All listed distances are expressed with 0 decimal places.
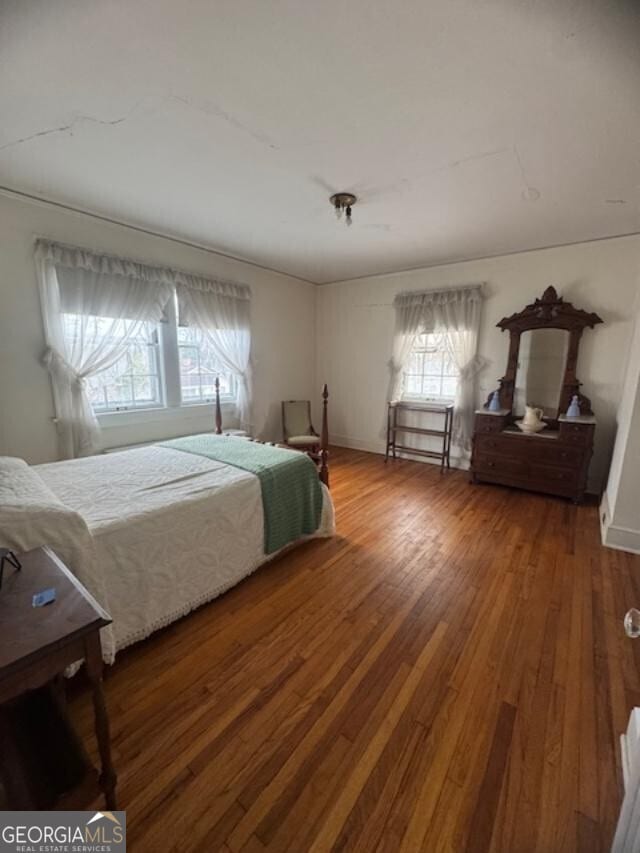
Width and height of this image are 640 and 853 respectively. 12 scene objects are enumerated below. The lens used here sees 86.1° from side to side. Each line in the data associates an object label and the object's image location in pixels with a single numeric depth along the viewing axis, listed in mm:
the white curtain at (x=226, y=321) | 3547
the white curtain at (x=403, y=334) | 4242
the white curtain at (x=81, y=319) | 2664
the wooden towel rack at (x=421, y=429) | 4109
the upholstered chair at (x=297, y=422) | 4567
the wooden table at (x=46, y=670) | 809
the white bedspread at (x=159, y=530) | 1490
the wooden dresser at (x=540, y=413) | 3188
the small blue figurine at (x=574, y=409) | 3268
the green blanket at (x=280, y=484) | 2152
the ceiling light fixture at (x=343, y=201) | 2353
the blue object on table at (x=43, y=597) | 926
